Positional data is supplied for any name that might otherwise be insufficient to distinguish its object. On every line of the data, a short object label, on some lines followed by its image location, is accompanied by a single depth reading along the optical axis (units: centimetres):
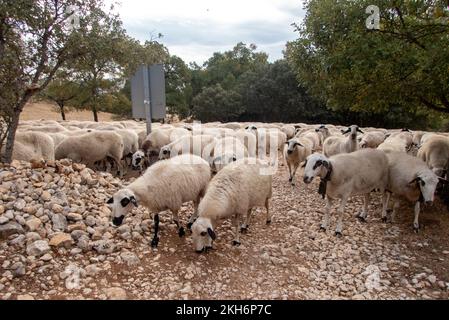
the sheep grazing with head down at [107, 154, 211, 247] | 555
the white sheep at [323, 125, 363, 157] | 1080
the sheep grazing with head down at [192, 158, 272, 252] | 542
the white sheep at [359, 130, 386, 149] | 1333
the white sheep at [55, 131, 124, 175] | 1044
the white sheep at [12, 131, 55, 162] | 880
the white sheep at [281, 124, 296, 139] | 2080
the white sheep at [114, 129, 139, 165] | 1241
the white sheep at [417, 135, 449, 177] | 895
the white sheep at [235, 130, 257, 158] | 1297
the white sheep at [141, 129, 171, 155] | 1215
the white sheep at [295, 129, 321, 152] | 1478
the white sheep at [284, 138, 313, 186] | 1022
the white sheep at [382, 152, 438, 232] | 667
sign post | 1037
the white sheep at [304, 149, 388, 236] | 673
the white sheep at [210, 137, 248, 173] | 869
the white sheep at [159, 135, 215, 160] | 1047
